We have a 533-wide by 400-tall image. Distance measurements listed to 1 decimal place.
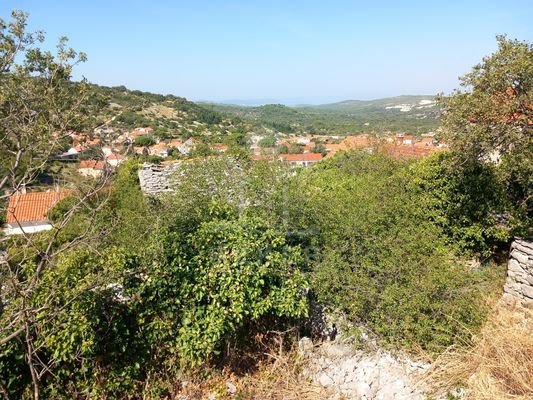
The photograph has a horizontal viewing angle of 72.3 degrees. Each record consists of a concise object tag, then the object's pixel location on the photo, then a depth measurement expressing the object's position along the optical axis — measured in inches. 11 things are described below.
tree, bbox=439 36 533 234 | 223.9
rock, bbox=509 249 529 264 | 220.9
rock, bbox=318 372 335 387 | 181.3
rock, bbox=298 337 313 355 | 205.6
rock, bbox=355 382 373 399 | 169.0
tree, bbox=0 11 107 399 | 118.1
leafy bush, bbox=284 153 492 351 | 189.0
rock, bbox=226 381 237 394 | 186.4
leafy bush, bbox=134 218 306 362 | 178.1
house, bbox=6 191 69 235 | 572.4
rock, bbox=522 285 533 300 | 216.7
